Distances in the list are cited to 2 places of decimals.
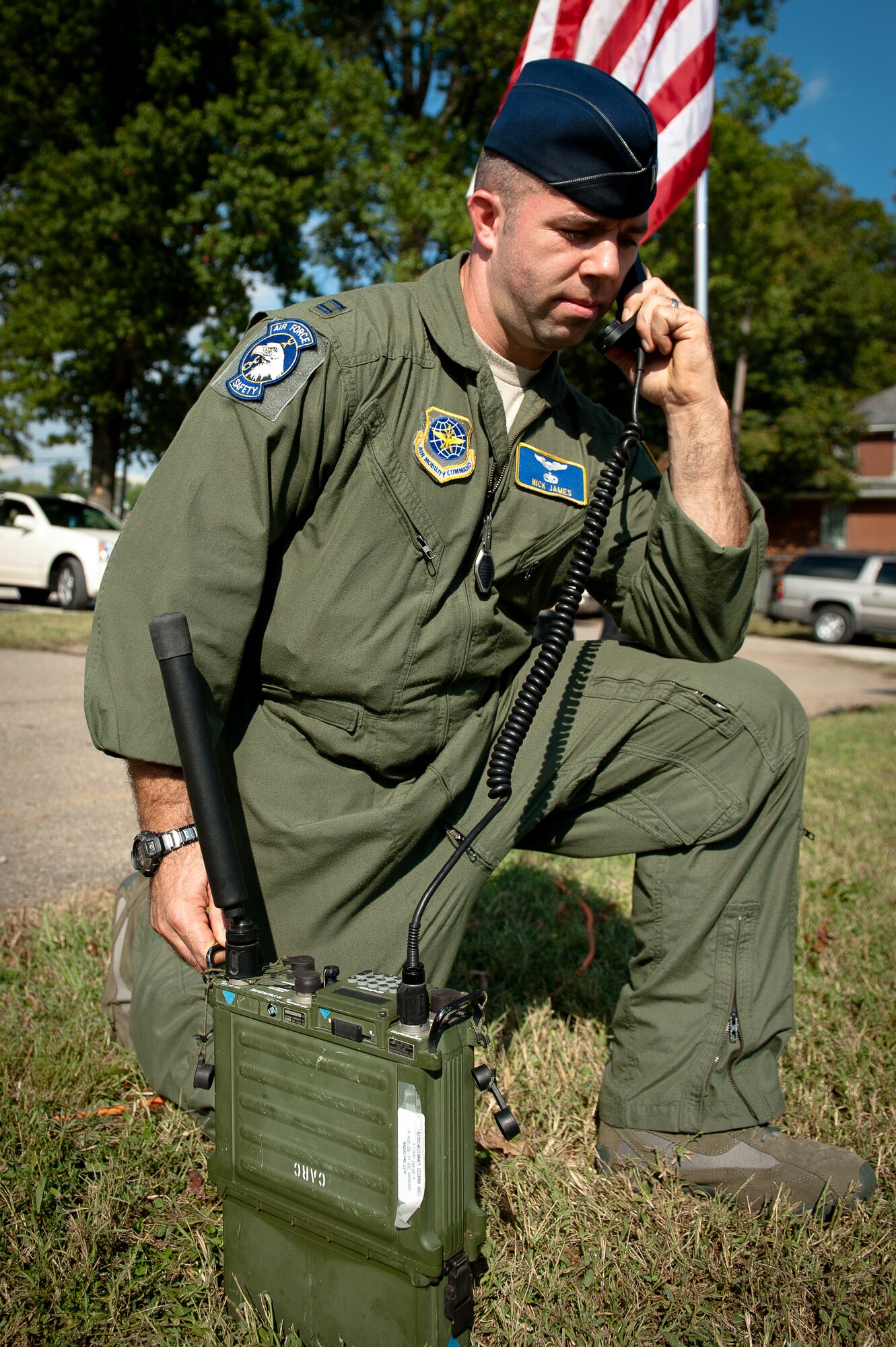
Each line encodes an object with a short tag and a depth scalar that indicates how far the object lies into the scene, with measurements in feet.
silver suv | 63.87
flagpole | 14.64
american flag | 13.67
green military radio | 4.64
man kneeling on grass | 6.00
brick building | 112.78
